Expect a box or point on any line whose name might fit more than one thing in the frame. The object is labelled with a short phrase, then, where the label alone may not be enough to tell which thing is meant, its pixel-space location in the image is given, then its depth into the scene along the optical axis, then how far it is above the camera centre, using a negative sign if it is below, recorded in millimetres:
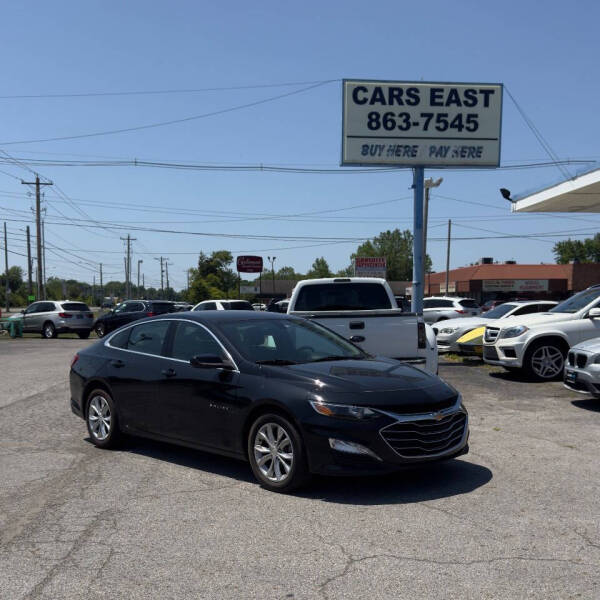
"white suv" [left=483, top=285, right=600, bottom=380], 12945 -1296
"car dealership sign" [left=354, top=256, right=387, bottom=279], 29359 +90
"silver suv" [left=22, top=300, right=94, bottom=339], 30328 -2522
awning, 21188 +2599
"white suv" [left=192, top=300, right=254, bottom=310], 26595 -1551
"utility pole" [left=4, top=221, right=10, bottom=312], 80100 +1328
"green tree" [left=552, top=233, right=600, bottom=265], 108062 +3494
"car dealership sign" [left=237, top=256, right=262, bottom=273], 33594 +99
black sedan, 5492 -1179
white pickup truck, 9727 -910
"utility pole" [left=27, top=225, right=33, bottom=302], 65875 +587
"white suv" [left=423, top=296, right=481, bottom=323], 26594 -1607
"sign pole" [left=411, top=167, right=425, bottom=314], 19875 +659
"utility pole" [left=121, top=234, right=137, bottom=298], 89806 -458
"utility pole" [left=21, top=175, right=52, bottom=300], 48656 +2284
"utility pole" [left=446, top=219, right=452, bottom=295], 55403 +1222
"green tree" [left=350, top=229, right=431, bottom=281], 115000 +3010
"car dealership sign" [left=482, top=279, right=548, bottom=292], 56812 -1173
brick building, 57156 -916
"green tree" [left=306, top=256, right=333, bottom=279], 129250 -175
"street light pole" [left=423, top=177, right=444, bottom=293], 27936 +3589
